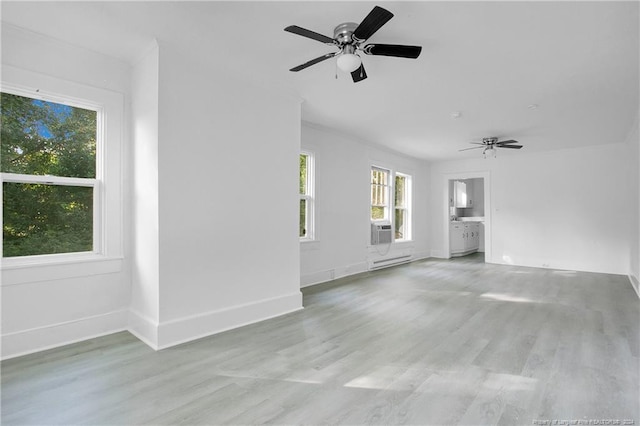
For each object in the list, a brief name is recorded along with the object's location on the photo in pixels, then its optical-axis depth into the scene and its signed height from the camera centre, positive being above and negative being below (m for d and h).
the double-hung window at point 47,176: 2.68 +0.31
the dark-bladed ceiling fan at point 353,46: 2.16 +1.20
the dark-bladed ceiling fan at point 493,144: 5.83 +1.24
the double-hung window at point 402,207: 7.71 +0.15
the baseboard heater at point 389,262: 6.62 -1.04
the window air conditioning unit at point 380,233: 6.64 -0.42
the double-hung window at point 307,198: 5.21 +0.25
